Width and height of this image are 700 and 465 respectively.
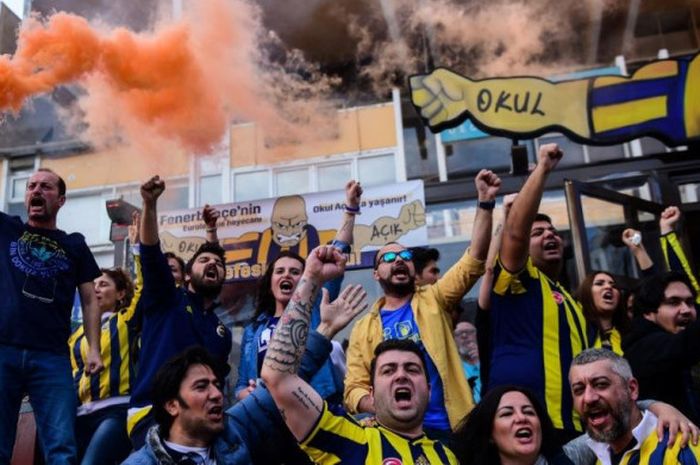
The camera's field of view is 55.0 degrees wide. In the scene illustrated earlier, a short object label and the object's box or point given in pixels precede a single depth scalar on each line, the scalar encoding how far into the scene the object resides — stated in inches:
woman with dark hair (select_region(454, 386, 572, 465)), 107.5
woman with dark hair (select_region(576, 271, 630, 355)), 157.8
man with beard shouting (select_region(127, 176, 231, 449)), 132.6
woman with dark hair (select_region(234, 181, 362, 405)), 144.9
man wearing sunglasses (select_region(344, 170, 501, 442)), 135.2
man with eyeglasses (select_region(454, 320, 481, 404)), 201.2
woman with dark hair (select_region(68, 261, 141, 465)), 149.1
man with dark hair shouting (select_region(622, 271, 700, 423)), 122.1
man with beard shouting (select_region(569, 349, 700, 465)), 108.4
